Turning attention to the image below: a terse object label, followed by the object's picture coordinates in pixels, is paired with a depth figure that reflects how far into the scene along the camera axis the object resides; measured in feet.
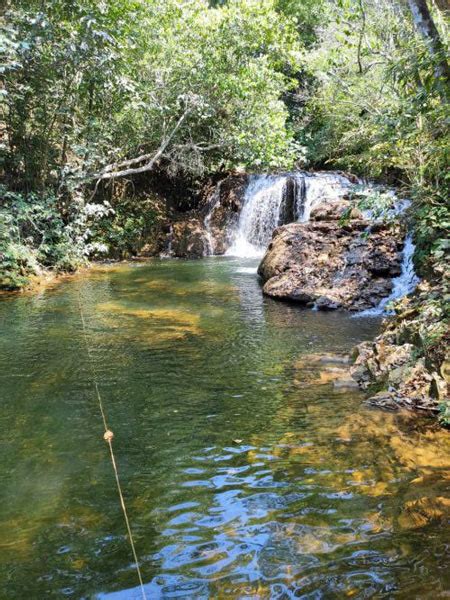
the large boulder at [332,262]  29.56
